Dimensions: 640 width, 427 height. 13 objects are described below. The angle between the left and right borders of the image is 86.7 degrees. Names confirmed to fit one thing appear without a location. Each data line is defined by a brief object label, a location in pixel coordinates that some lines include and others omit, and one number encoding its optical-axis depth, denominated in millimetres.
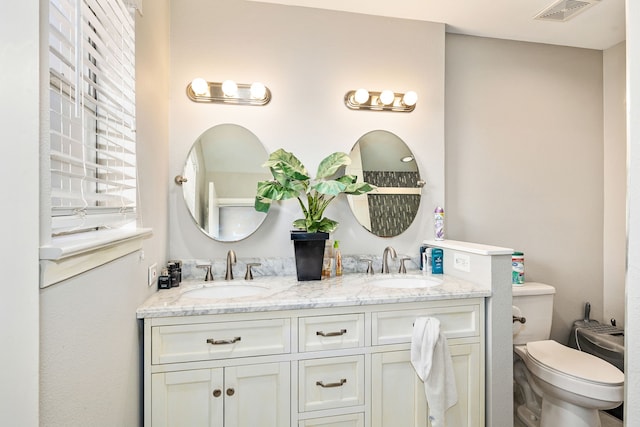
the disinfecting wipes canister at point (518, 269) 2334
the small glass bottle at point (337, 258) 2143
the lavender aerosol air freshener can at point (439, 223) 2279
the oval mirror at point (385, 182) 2279
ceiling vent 2130
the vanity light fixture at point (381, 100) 2223
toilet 1709
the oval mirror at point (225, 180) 2062
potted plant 1915
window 787
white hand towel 1632
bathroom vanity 1454
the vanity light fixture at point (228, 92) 2021
